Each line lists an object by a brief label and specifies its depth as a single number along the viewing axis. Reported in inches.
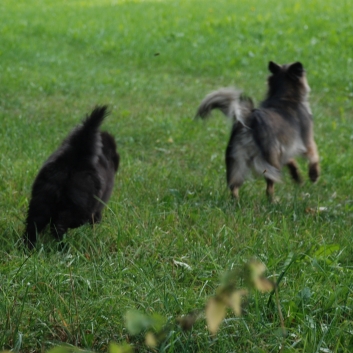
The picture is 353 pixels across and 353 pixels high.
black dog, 518.9
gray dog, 552.8
